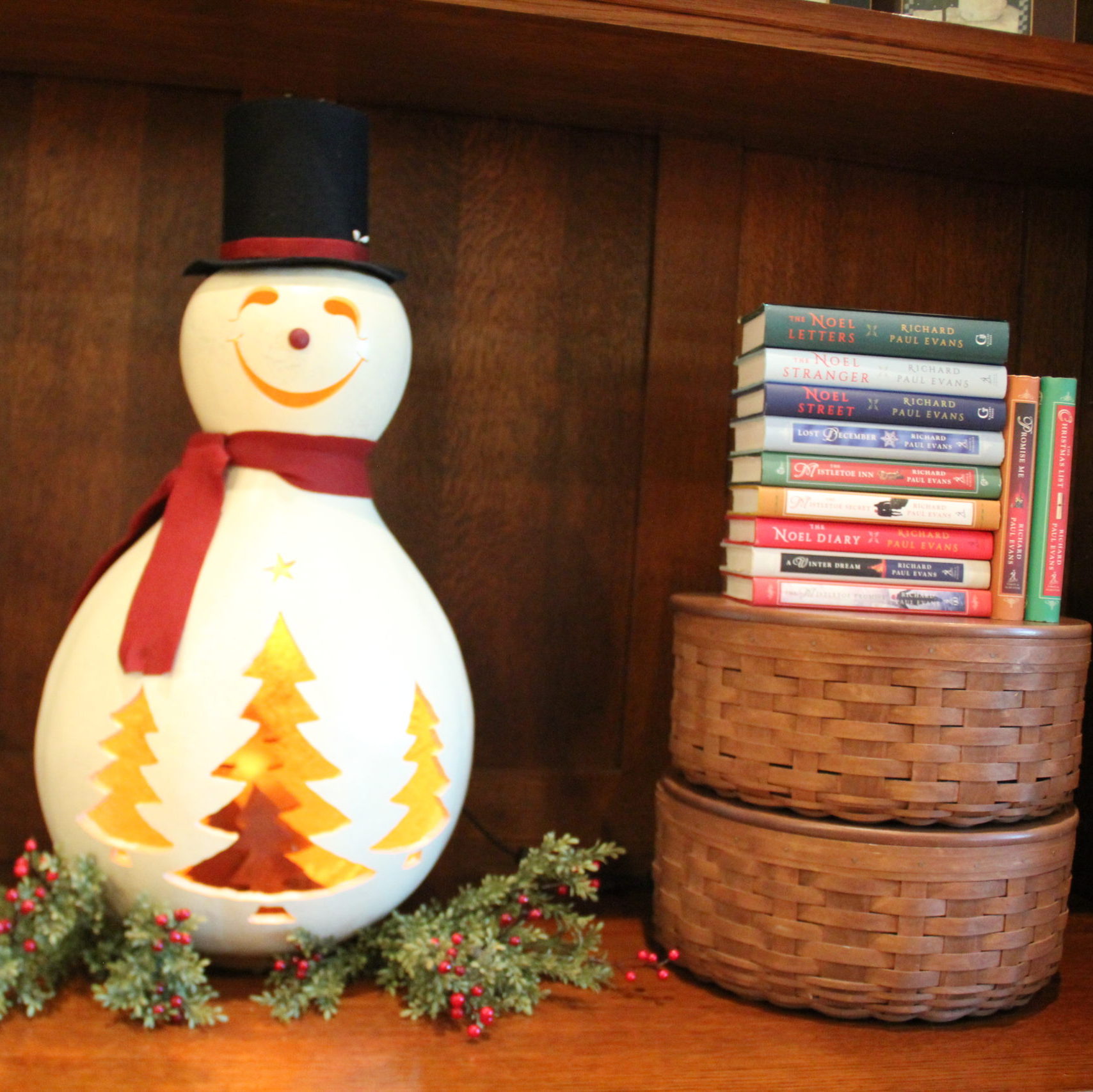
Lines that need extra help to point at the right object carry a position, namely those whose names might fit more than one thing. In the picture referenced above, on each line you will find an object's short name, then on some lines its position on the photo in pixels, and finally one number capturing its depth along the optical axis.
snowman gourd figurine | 0.80
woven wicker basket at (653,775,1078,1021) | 0.85
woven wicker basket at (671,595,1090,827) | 0.85
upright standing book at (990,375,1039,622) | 0.95
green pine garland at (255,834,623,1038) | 0.83
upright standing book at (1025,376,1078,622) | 0.95
